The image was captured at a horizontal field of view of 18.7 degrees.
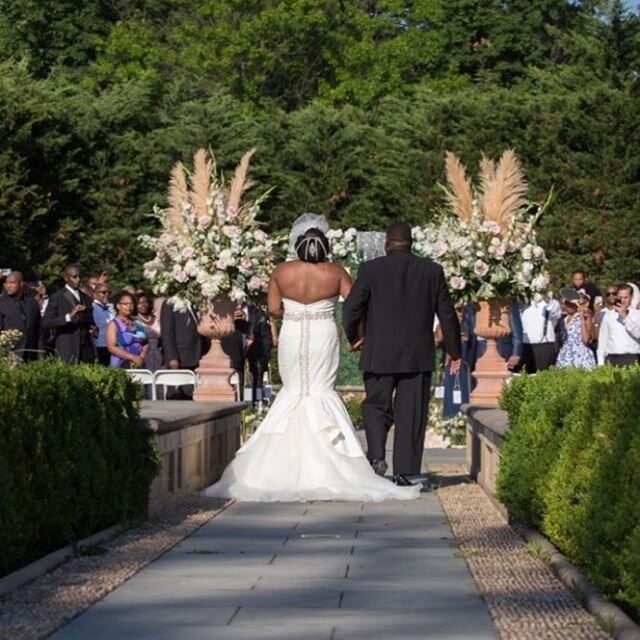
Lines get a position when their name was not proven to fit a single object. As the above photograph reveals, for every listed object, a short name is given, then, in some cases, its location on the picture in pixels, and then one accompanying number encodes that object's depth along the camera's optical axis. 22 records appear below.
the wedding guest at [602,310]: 22.56
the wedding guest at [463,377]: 22.39
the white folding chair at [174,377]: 18.45
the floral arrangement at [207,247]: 17.80
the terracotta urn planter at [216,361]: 18.20
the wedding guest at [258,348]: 24.69
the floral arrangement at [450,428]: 22.73
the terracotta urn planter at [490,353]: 18.53
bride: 14.15
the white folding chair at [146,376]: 18.52
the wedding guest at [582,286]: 27.26
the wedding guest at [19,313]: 20.33
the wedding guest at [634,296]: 22.12
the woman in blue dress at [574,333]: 22.55
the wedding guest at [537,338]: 23.45
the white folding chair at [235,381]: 18.35
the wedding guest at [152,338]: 21.84
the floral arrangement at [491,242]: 18.42
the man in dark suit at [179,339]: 21.14
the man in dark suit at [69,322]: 20.30
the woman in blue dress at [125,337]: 20.05
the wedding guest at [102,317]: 22.09
